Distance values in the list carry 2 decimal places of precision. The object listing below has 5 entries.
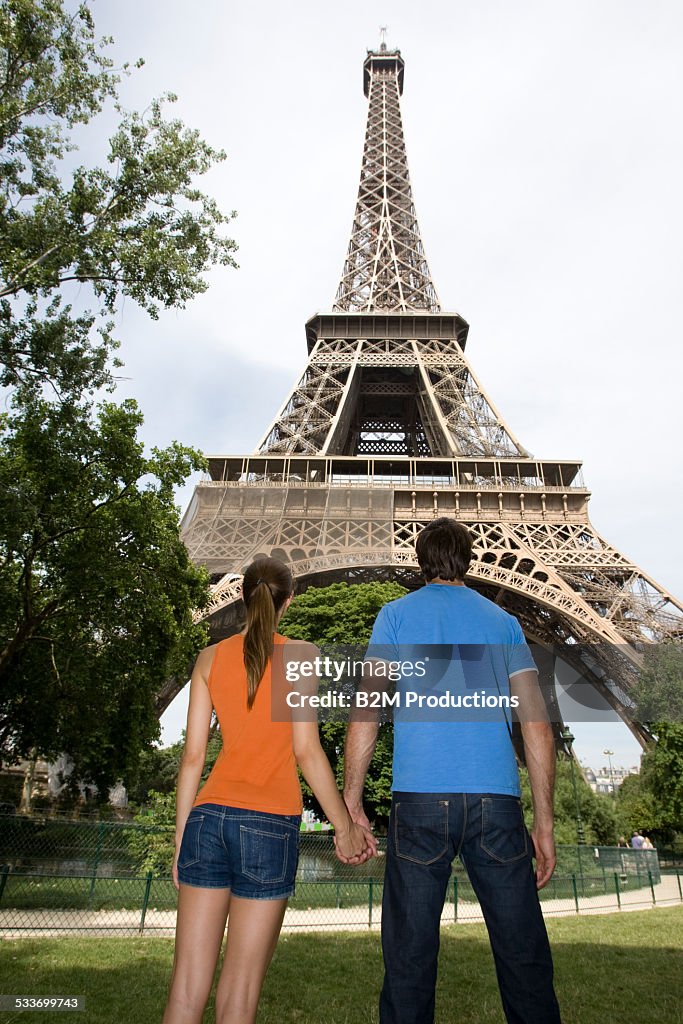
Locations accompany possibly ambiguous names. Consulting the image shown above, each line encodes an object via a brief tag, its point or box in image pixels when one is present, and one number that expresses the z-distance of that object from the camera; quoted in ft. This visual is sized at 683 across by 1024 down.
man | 7.92
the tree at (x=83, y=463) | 29.60
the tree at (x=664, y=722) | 68.33
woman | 7.78
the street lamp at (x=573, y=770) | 76.13
